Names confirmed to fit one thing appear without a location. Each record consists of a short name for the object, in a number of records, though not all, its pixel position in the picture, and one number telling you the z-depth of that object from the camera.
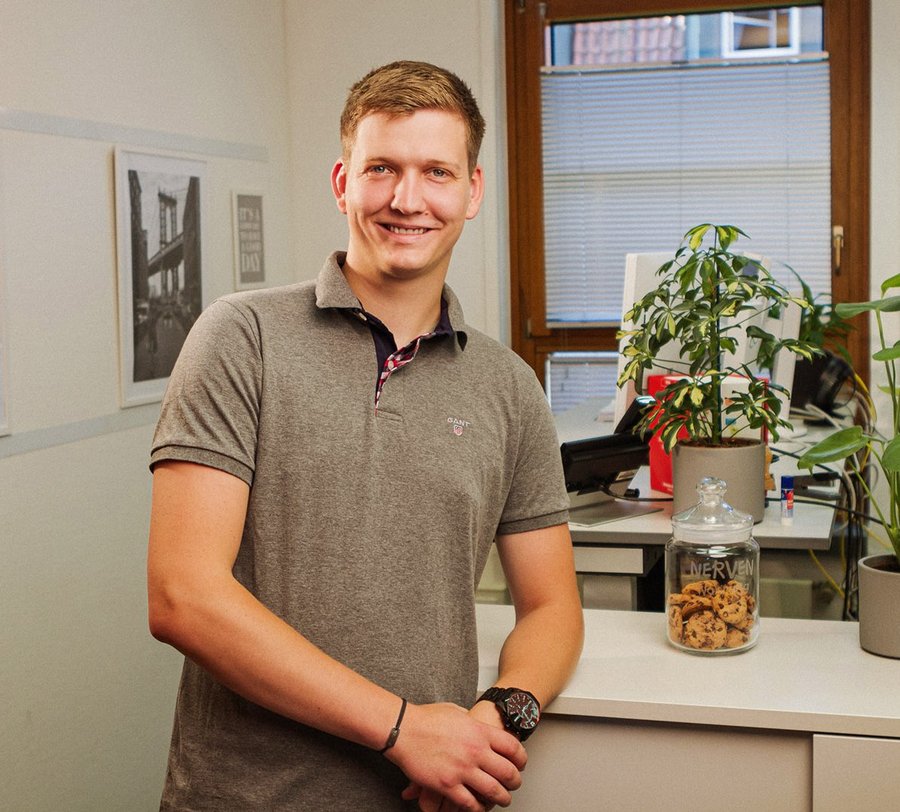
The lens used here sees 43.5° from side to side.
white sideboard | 1.38
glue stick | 2.30
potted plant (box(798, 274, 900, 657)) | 1.52
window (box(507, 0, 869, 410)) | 4.50
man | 1.25
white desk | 2.25
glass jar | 1.60
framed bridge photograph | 3.16
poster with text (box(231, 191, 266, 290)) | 3.99
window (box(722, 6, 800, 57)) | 4.52
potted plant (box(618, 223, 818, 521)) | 2.01
